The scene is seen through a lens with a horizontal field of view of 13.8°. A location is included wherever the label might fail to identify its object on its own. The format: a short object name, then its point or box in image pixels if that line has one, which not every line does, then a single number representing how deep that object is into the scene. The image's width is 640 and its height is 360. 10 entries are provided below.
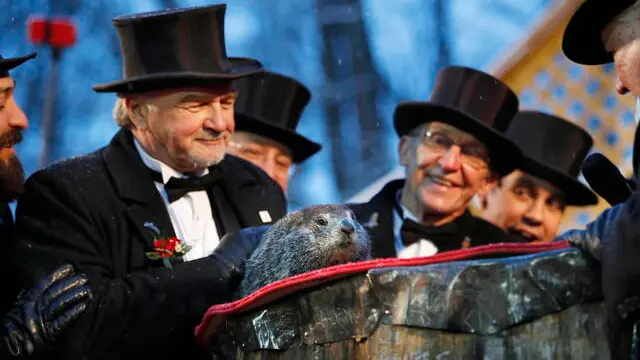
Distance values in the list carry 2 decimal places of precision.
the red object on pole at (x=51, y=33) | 18.68
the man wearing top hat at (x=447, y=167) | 11.94
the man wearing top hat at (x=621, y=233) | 5.87
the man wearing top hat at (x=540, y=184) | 13.56
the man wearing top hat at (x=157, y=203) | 8.62
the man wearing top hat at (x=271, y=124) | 12.77
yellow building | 16.00
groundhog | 8.10
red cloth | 6.65
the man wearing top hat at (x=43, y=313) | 8.29
